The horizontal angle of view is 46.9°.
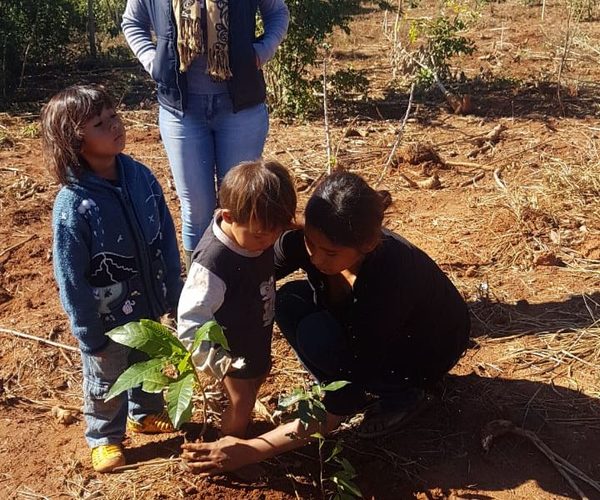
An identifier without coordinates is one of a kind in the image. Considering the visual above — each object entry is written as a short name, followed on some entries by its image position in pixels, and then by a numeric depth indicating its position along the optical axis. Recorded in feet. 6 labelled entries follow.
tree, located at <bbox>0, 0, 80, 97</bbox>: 22.90
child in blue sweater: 6.85
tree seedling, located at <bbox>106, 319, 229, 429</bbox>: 5.79
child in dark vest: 6.36
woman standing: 9.05
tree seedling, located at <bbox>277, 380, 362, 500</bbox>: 6.61
